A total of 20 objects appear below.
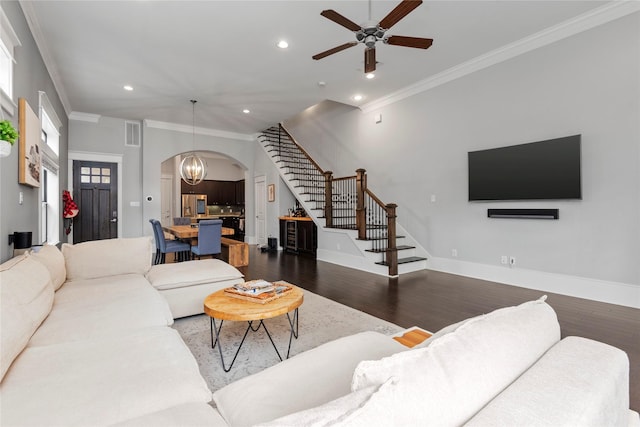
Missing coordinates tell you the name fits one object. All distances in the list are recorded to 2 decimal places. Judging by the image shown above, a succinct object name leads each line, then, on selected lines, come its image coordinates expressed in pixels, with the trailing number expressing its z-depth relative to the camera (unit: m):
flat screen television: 3.89
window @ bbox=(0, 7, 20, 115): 2.57
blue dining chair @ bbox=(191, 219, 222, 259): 5.25
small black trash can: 8.27
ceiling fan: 2.73
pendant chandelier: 6.70
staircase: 5.44
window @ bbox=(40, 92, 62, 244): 4.75
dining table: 5.33
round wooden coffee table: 2.11
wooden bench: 5.98
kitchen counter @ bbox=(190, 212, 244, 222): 11.07
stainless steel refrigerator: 11.41
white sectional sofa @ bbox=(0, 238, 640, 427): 0.62
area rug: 2.26
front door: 7.08
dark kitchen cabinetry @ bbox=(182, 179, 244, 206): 11.84
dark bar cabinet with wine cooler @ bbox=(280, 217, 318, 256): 7.22
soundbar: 4.09
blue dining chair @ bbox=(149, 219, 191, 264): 5.36
